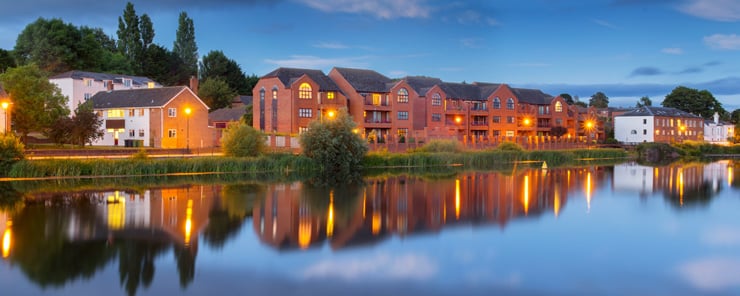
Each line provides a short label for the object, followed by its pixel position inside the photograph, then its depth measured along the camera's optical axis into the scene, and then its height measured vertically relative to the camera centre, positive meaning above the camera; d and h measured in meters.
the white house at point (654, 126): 109.19 +2.80
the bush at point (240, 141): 50.67 +0.20
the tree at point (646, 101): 170.62 +10.57
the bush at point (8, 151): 40.59 -0.41
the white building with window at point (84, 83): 79.56 +7.47
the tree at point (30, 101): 57.09 +3.82
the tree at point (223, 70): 108.25 +12.07
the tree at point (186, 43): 116.44 +17.78
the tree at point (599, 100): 165.50 +10.77
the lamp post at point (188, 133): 65.23 +1.02
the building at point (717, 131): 124.56 +2.09
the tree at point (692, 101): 133.62 +8.28
